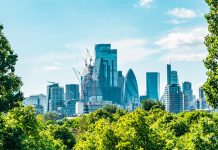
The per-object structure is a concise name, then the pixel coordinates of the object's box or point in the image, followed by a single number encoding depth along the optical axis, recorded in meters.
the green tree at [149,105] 176.88
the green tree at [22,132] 40.84
